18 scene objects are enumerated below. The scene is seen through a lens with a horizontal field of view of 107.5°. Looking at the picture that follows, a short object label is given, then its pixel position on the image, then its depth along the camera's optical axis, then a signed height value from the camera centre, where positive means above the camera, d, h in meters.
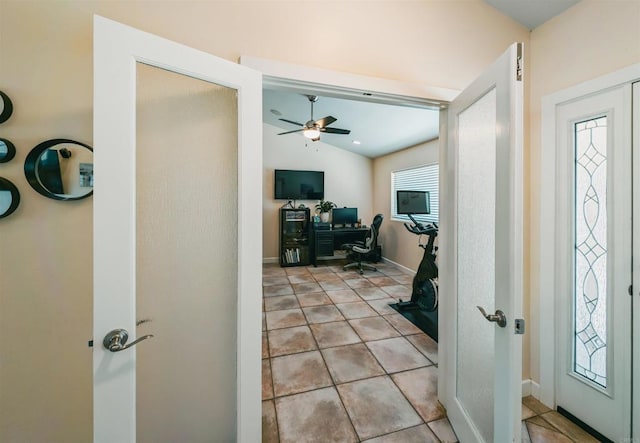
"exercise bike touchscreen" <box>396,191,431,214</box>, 3.06 +0.25
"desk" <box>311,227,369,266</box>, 5.21 -0.43
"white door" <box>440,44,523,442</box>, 0.95 -0.17
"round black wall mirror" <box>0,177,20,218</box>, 0.90 +0.09
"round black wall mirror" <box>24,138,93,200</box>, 0.94 +0.21
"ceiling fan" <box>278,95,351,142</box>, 3.18 +1.31
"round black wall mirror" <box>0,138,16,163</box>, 0.90 +0.27
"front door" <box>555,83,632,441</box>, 1.27 -0.23
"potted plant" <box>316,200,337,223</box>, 5.49 +0.28
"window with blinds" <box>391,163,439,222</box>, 4.04 +0.73
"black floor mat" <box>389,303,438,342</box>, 2.56 -1.19
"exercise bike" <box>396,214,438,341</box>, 2.82 -0.90
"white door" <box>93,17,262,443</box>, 0.78 -0.08
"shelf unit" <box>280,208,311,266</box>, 5.21 -0.35
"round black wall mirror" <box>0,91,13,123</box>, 0.89 +0.43
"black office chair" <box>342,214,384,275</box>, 4.56 -0.53
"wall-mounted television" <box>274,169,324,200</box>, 5.28 +0.82
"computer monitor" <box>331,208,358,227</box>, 5.47 +0.09
